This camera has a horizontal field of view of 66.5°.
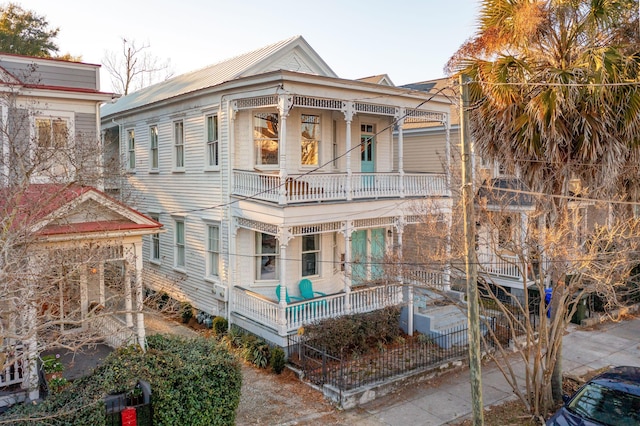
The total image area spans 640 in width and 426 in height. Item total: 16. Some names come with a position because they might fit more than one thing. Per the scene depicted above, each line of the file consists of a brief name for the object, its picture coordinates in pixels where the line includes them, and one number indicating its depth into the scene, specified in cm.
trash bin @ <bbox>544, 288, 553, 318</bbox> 1825
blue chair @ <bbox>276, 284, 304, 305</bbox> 1593
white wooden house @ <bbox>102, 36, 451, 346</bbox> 1467
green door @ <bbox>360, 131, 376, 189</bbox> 1917
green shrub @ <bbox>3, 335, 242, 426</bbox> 862
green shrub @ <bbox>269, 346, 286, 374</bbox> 1362
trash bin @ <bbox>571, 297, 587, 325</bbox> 1886
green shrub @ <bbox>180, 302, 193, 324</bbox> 1830
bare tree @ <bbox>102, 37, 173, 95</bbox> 4706
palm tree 1084
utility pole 881
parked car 867
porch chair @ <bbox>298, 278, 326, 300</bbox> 1657
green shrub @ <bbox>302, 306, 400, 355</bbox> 1398
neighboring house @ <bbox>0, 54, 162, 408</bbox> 825
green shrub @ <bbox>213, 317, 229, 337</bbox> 1633
